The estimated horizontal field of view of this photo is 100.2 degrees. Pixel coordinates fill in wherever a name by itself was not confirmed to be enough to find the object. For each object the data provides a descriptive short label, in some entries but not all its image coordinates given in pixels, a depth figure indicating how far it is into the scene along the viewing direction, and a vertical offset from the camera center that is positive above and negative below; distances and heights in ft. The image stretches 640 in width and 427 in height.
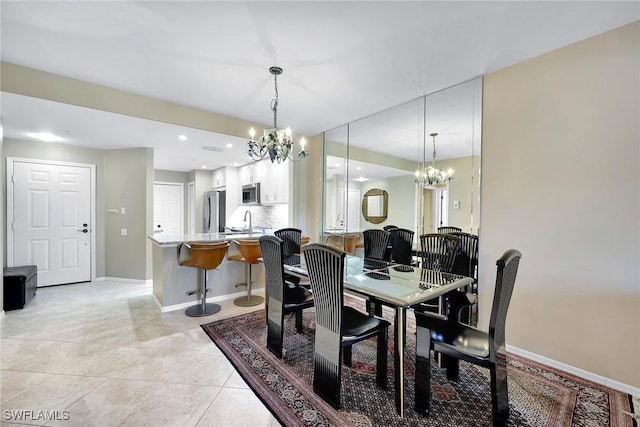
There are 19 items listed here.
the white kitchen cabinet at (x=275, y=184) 16.29 +1.64
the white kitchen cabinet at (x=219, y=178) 21.72 +2.67
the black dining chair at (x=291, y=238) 11.74 -1.28
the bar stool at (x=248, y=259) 11.07 -2.16
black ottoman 10.90 -3.38
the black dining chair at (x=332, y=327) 5.62 -2.67
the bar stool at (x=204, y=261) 10.37 -2.08
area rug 5.43 -4.23
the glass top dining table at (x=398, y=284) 5.54 -1.79
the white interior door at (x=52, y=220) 13.89 -0.69
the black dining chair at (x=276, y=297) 7.51 -2.68
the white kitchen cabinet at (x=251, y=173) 18.81 +2.71
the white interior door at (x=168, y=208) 24.07 +0.07
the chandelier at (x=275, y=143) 8.94 +2.29
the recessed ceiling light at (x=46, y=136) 13.00 +3.59
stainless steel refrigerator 21.80 -0.15
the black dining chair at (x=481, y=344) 4.95 -2.70
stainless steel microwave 18.69 +1.14
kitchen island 11.14 -3.04
